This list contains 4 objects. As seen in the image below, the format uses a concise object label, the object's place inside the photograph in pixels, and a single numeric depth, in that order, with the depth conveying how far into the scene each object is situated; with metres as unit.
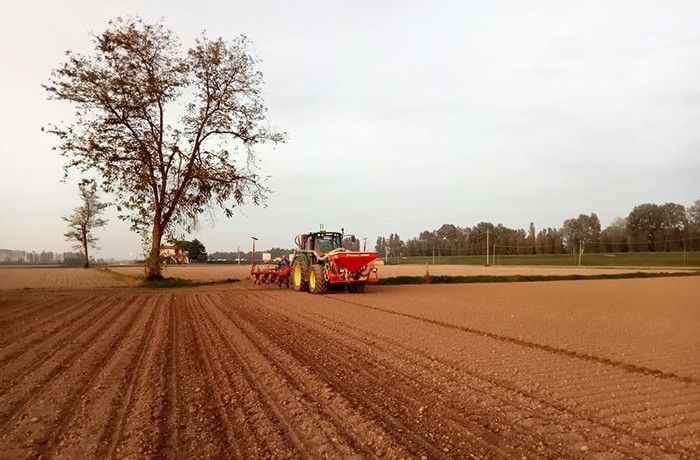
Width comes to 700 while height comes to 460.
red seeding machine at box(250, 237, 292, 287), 23.44
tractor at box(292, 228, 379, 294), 18.62
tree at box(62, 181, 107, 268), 60.53
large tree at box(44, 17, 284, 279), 23.89
